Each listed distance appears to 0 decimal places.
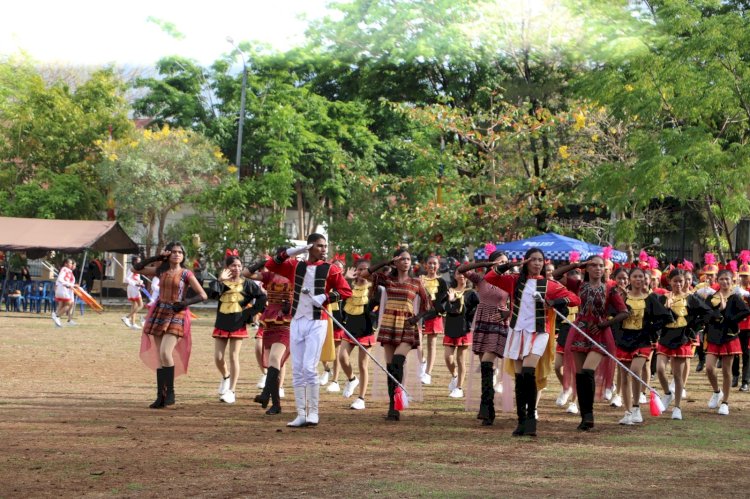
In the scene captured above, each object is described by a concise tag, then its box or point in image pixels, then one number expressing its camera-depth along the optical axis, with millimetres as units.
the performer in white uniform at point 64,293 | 30203
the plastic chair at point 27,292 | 35938
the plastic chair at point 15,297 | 36125
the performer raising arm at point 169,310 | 13414
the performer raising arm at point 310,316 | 11844
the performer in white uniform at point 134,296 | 29844
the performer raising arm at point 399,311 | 13422
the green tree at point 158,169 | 43500
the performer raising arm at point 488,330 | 12781
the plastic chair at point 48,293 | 35594
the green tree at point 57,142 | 44875
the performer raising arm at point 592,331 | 12312
